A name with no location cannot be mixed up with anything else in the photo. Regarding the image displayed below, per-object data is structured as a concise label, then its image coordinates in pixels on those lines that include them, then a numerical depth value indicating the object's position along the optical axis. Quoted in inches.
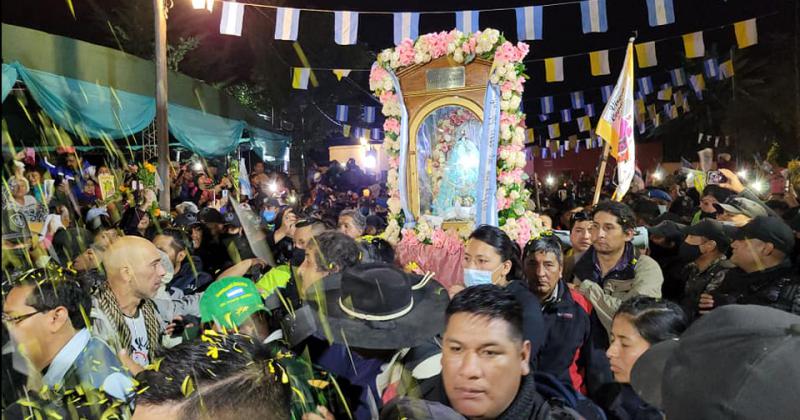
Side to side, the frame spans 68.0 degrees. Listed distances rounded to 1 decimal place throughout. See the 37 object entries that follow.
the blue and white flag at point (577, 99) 782.5
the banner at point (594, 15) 422.0
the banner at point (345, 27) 457.4
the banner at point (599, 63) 528.7
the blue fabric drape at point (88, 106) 299.0
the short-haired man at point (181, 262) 202.5
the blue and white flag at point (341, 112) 796.6
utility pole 370.9
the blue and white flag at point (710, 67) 611.4
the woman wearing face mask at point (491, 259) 164.4
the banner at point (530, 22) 440.6
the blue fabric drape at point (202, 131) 456.4
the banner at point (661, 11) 394.0
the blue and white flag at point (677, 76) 632.4
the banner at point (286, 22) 439.2
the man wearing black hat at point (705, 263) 183.6
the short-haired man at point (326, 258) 148.5
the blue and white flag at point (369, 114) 797.9
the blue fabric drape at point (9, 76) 261.3
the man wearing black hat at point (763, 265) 154.2
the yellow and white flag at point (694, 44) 478.0
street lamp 358.6
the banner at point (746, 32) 429.4
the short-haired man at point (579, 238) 233.1
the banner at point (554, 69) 548.4
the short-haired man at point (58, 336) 105.9
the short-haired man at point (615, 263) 179.3
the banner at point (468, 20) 440.8
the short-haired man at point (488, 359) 83.5
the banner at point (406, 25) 451.8
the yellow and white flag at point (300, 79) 560.7
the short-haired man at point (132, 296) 134.4
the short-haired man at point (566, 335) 135.6
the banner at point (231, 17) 410.9
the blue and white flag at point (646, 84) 665.6
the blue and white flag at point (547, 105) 788.8
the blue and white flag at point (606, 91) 741.9
